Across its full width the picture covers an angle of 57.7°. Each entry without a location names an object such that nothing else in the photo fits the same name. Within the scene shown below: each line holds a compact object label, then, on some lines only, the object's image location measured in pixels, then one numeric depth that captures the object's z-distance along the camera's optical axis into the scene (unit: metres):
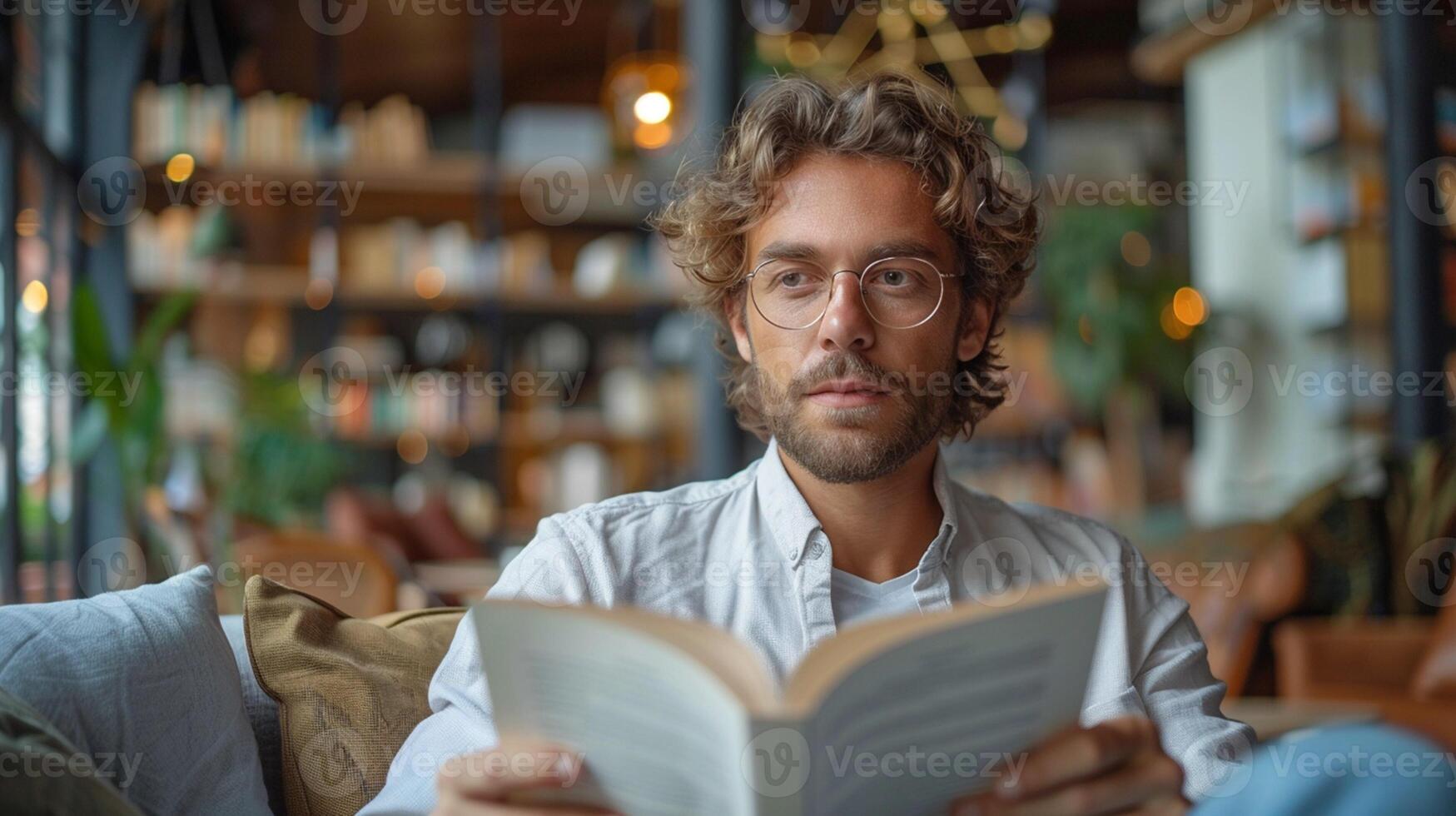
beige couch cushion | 1.45
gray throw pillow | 1.24
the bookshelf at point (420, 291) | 6.21
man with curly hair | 1.49
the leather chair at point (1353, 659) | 3.48
